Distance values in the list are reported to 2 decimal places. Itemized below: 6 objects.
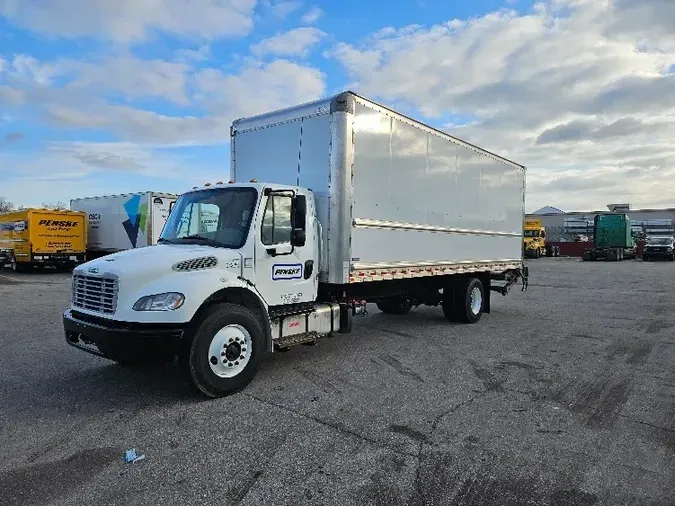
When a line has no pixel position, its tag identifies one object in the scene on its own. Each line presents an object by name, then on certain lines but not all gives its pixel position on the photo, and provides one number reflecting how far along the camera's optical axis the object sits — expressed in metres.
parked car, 39.09
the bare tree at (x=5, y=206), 76.62
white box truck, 5.25
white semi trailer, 23.00
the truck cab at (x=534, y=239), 42.47
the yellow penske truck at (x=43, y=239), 23.94
